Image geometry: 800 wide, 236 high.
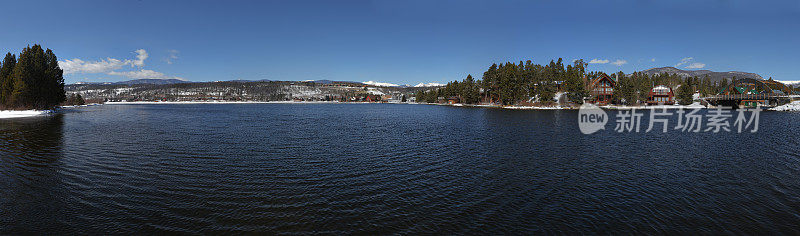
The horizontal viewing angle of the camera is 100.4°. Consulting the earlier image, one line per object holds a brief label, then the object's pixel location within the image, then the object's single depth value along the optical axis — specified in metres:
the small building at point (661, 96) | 150.38
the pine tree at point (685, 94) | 140.88
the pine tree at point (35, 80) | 83.43
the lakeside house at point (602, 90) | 140.38
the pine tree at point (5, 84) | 85.81
